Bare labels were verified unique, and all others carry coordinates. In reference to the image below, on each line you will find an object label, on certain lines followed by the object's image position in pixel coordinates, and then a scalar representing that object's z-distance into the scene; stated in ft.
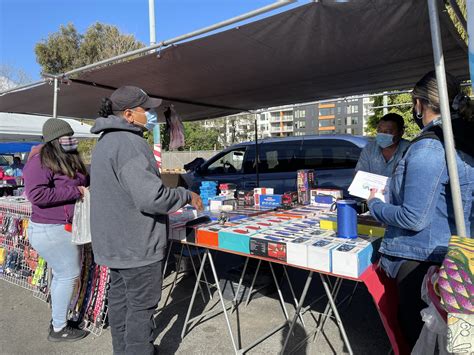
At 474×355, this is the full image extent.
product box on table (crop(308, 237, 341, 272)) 6.41
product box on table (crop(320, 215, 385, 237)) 7.53
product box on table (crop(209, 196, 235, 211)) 11.17
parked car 20.29
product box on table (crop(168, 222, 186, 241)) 8.89
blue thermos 7.17
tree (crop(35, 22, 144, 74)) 76.38
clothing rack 11.98
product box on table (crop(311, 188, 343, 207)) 11.48
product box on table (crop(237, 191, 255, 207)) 11.93
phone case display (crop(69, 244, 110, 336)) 9.84
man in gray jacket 6.42
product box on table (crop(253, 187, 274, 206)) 11.97
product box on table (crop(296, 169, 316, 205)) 11.95
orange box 8.18
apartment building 264.54
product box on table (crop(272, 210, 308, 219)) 9.84
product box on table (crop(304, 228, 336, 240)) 7.55
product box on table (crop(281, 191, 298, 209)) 11.39
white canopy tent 27.22
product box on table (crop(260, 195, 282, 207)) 11.57
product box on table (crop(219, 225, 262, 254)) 7.66
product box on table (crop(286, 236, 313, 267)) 6.74
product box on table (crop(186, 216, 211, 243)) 8.69
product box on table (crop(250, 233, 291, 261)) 7.08
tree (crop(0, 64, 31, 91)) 63.69
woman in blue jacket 5.27
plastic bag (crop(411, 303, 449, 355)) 4.85
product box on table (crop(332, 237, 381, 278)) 6.13
